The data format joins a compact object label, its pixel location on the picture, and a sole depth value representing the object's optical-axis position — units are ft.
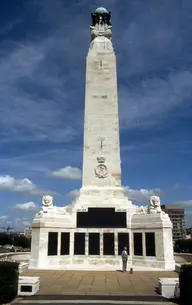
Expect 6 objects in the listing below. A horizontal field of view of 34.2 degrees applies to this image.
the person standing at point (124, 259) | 80.74
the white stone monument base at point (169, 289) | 50.21
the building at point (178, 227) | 629.76
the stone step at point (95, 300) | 44.09
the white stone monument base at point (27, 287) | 50.21
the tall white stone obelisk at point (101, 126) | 110.52
